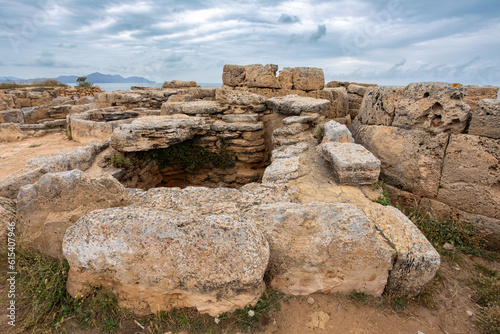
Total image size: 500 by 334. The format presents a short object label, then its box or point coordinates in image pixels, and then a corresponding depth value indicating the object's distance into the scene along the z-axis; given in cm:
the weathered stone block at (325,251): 224
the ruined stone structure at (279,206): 210
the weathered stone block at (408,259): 218
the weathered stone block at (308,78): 697
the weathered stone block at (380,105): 377
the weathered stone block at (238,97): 582
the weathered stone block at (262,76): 697
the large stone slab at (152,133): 446
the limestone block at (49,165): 308
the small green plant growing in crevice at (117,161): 440
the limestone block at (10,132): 632
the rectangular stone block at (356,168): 309
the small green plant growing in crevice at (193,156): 537
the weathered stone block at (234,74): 734
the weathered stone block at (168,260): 205
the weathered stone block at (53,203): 258
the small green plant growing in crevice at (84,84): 1681
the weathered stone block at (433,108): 317
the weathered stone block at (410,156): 333
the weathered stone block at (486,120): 292
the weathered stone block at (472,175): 295
